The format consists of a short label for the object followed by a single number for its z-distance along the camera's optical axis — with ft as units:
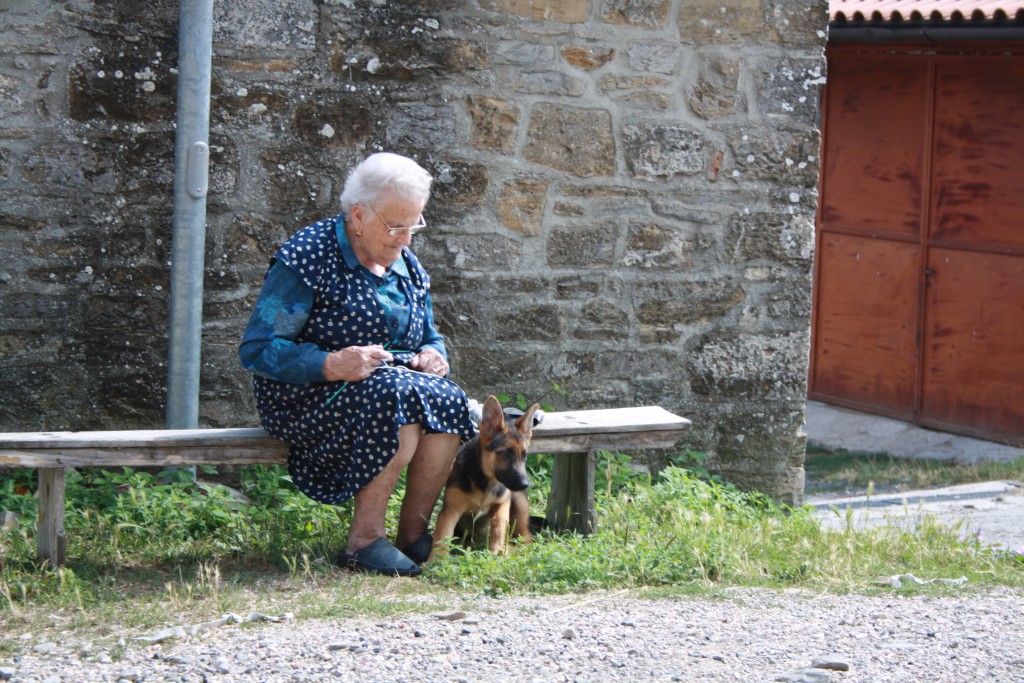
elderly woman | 27.66
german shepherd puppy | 28.76
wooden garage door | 56.80
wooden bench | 27.43
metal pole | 32.01
